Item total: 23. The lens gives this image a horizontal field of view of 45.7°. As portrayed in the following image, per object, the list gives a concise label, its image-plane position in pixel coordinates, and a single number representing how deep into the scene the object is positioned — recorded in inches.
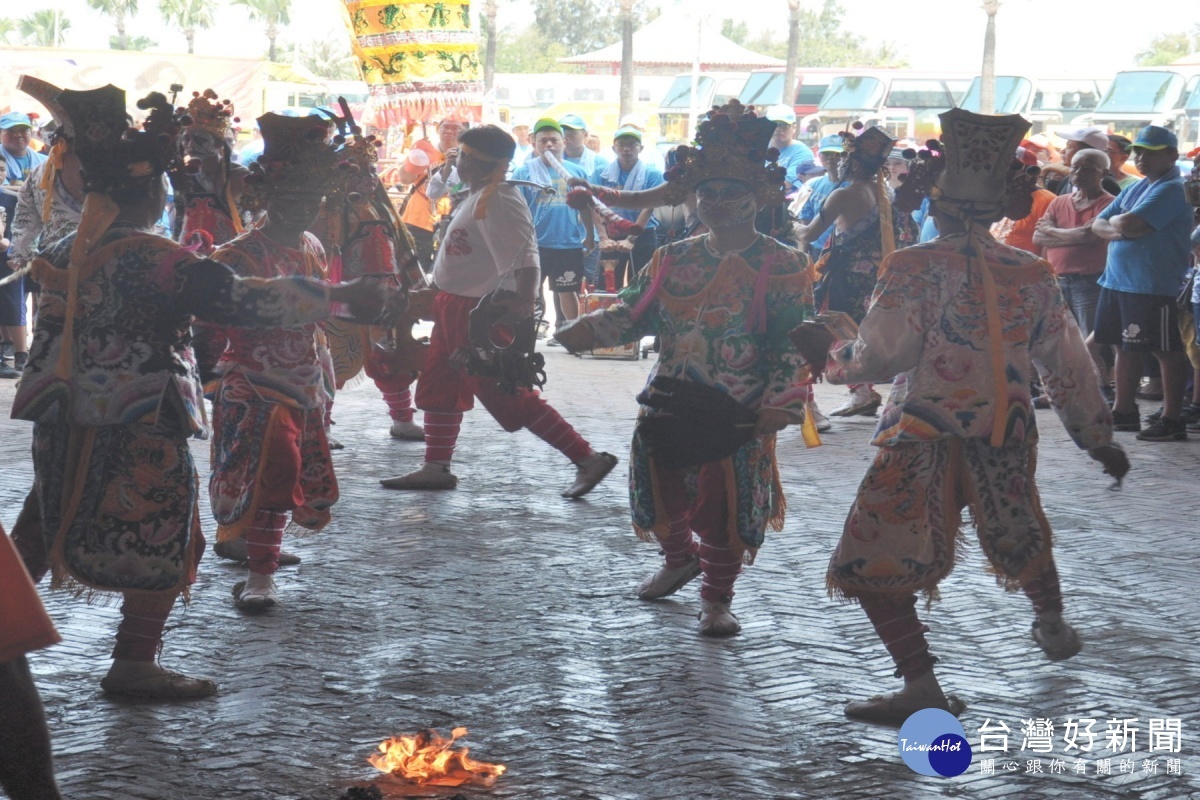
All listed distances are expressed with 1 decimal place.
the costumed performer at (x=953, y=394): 174.4
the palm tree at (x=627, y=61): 1640.0
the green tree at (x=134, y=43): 2862.9
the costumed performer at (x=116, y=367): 173.6
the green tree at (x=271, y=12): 2696.9
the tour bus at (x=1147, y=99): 1325.0
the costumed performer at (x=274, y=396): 215.8
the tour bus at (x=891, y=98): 1419.8
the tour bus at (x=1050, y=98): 1471.5
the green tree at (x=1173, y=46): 3100.4
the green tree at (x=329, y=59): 3186.5
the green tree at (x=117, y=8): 2625.5
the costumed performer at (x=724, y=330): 204.2
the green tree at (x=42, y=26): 2837.1
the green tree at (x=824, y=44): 3208.7
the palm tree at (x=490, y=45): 1866.4
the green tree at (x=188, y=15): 2711.9
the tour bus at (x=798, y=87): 1573.6
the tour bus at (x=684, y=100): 1615.4
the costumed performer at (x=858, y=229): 392.2
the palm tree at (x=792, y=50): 1572.3
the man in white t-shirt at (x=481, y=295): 294.7
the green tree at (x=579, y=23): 3225.9
